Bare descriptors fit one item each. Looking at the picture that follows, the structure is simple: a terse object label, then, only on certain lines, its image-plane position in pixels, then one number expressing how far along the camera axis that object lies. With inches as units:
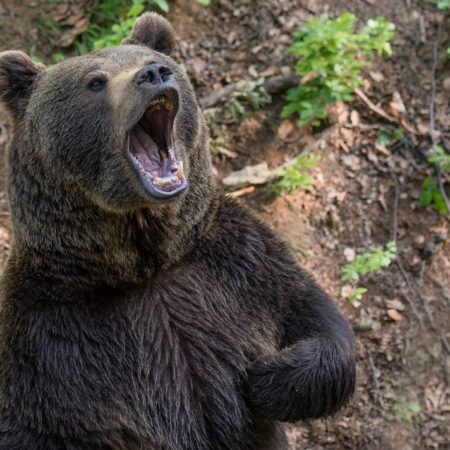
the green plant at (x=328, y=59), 480.4
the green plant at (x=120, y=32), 482.3
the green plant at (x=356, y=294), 462.2
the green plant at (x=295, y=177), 484.7
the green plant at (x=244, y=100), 532.1
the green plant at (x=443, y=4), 521.3
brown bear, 299.7
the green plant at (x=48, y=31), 575.8
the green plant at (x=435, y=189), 495.8
